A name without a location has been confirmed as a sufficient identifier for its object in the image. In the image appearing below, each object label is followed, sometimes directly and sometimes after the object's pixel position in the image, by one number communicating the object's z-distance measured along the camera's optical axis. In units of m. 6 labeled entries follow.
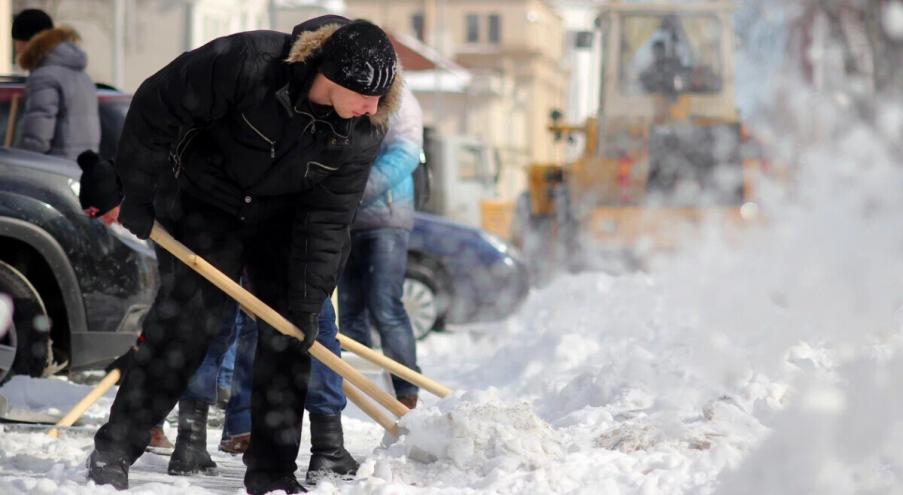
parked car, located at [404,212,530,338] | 24.09
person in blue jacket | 14.26
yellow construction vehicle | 33.59
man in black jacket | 9.48
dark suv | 14.11
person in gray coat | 16.22
